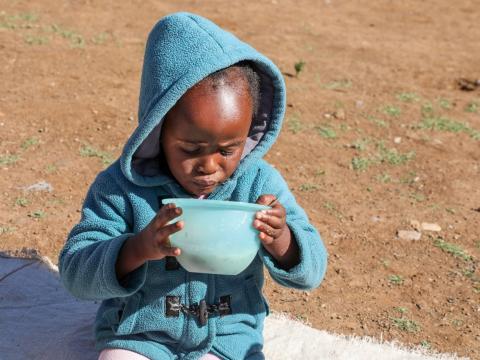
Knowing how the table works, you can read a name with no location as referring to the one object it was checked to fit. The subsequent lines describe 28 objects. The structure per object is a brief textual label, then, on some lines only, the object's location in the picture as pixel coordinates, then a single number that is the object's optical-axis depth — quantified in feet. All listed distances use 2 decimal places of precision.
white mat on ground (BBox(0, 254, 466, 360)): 9.34
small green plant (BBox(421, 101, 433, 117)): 18.53
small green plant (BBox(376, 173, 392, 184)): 15.12
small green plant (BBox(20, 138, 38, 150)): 14.96
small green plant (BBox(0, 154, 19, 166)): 14.28
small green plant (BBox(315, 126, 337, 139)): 16.90
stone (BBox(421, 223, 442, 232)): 13.43
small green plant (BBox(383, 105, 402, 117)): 18.37
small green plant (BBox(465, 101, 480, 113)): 19.01
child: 6.84
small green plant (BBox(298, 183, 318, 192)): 14.51
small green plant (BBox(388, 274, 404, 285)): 11.90
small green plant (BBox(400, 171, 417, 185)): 15.15
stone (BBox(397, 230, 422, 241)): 13.10
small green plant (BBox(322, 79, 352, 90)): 19.86
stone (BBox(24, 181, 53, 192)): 13.50
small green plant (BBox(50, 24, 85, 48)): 20.84
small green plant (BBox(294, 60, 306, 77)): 19.89
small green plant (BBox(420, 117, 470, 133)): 17.74
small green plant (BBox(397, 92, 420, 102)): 19.38
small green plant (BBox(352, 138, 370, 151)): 16.42
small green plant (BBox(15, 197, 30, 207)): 12.98
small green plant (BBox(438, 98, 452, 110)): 19.06
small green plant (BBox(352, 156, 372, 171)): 15.57
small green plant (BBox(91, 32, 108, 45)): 21.25
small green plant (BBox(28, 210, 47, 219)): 12.68
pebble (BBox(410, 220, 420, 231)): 13.42
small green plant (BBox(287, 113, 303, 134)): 17.08
